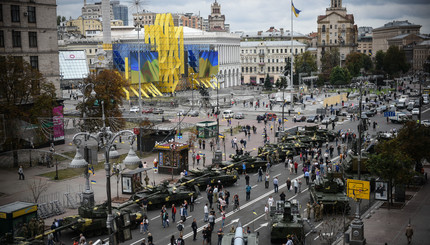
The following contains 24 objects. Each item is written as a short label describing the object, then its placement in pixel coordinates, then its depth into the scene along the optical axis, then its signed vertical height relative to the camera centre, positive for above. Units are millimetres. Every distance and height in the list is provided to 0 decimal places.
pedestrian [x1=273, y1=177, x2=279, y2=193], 33688 -6780
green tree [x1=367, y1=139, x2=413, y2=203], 29031 -4992
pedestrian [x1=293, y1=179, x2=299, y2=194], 33500 -6807
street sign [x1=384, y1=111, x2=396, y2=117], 66688 -4068
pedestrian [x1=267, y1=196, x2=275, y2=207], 28669 -6823
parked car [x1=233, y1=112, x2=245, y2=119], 73688 -4344
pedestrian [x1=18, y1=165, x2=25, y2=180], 37531 -6295
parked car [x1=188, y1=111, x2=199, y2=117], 75188 -3958
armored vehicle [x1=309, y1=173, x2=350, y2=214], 28172 -6553
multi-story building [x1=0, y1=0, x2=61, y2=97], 44031 +5561
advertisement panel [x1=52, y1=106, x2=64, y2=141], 48938 -3432
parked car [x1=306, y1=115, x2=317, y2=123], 69375 -4726
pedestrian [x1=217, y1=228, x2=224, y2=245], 24125 -7346
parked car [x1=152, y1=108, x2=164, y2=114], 77469 -3541
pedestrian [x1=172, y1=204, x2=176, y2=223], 28156 -7259
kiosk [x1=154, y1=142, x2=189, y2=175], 38781 -5482
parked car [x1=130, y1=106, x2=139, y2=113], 77812 -3193
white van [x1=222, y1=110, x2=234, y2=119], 73650 -4054
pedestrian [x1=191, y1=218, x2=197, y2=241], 25186 -7293
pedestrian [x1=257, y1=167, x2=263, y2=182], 37425 -6813
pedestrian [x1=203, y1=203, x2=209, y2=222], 28094 -7200
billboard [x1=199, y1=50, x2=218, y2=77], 113562 +5941
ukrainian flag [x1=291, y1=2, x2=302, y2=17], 80188 +12615
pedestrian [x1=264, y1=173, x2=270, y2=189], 35219 -6844
